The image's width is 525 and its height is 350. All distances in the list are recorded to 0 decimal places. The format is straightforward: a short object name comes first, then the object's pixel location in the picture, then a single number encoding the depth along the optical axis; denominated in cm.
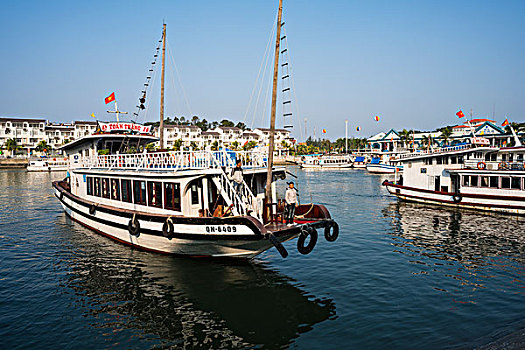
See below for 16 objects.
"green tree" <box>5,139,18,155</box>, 10375
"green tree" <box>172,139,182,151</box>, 10039
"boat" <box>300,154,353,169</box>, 10319
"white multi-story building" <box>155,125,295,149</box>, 12275
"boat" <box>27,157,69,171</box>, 9106
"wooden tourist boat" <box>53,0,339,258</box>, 1317
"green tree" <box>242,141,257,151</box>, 12189
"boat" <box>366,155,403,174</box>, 8044
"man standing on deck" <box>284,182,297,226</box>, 1397
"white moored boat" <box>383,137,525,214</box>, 2800
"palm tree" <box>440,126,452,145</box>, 10606
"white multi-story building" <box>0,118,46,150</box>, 10844
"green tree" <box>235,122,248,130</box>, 18486
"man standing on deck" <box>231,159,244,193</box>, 1398
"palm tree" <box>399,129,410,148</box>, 11257
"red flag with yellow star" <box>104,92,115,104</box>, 2539
